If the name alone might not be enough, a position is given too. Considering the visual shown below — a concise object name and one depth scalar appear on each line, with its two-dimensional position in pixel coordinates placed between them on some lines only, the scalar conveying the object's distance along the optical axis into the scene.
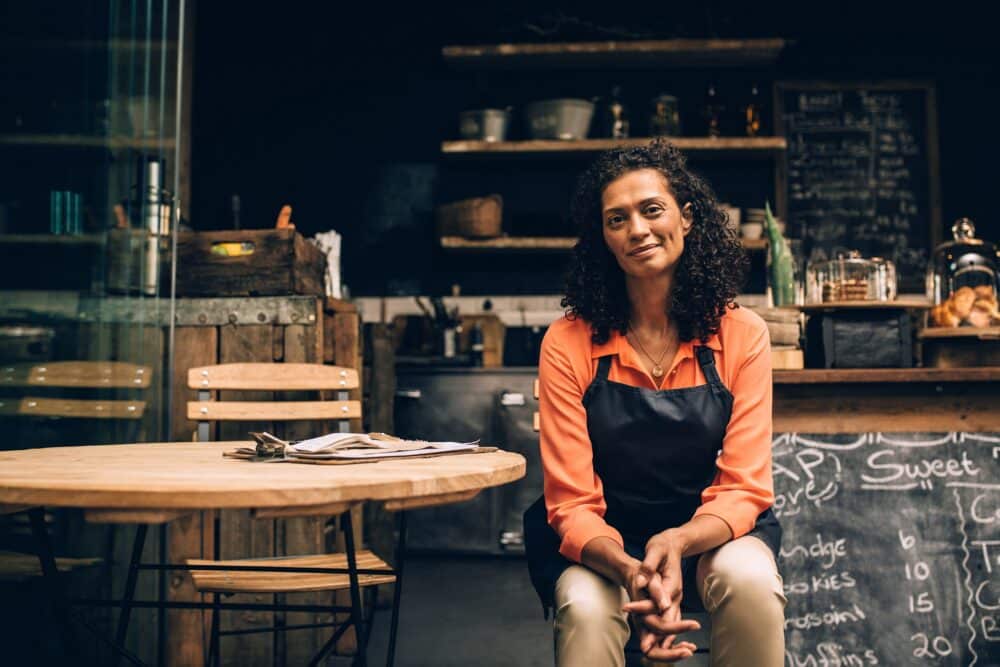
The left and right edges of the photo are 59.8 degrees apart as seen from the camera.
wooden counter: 2.46
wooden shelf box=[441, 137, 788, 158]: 4.71
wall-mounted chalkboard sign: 5.02
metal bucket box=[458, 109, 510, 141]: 4.85
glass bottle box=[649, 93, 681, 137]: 4.83
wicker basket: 4.75
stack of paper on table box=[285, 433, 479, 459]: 1.48
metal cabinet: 4.22
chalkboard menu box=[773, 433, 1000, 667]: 2.38
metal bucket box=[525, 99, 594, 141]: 4.79
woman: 1.42
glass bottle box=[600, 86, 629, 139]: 4.86
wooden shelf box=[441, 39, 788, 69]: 4.79
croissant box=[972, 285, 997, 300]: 2.62
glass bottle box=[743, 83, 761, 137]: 4.92
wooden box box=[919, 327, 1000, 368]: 2.47
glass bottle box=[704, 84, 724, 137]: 4.90
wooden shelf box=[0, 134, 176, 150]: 2.00
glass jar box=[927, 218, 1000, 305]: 3.14
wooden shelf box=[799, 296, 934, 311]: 2.47
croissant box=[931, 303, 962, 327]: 2.58
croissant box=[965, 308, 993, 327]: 2.56
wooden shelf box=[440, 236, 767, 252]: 4.77
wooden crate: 2.69
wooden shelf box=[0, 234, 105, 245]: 1.94
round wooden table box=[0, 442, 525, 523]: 1.10
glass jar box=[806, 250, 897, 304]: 2.56
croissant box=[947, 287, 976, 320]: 2.58
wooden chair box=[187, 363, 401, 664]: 1.90
